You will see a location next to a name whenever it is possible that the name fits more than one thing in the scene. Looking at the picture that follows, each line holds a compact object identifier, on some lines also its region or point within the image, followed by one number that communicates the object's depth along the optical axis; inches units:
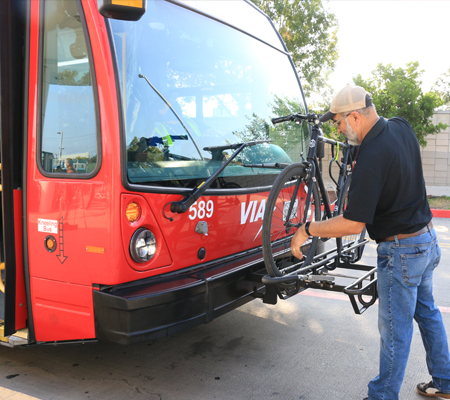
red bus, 98.2
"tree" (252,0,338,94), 562.3
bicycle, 114.5
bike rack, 107.7
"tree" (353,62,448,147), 534.0
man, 90.0
